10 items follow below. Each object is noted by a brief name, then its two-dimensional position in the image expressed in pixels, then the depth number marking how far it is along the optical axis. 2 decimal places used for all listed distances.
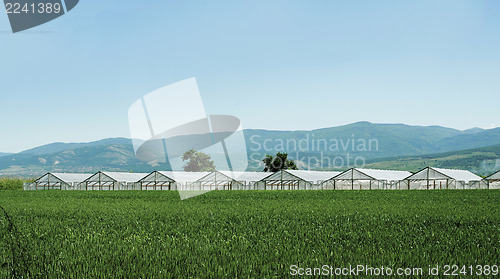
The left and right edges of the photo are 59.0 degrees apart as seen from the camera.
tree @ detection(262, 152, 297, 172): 104.00
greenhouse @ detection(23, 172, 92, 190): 74.62
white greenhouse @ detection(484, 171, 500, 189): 62.25
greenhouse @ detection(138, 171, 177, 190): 71.19
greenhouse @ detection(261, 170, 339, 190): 65.50
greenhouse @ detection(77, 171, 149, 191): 73.62
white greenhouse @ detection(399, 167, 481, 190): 63.38
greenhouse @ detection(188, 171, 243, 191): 69.44
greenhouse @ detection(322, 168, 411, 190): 64.43
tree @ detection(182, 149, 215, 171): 168.50
